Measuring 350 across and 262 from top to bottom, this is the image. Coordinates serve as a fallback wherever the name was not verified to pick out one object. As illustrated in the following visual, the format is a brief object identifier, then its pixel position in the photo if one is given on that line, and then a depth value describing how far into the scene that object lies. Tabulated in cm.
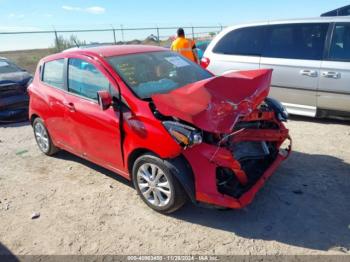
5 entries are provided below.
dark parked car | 788
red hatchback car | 321
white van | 567
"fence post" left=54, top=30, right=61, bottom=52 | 1820
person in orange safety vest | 910
